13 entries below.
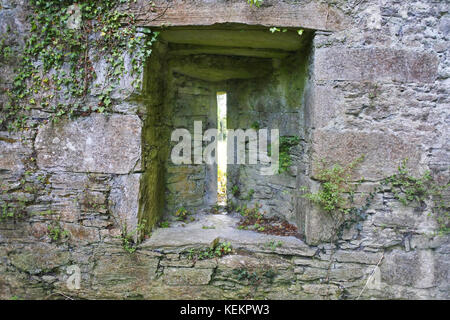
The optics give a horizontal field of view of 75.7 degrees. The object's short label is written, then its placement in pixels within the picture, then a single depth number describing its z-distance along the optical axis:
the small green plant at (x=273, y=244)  2.86
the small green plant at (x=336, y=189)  2.68
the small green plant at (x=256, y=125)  3.75
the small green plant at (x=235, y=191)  3.89
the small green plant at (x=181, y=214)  3.57
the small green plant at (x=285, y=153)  3.37
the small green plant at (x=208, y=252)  2.88
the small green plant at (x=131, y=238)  2.82
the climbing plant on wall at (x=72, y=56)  2.76
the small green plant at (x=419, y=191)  2.71
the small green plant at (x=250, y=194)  3.80
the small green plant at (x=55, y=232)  2.86
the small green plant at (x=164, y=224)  3.32
